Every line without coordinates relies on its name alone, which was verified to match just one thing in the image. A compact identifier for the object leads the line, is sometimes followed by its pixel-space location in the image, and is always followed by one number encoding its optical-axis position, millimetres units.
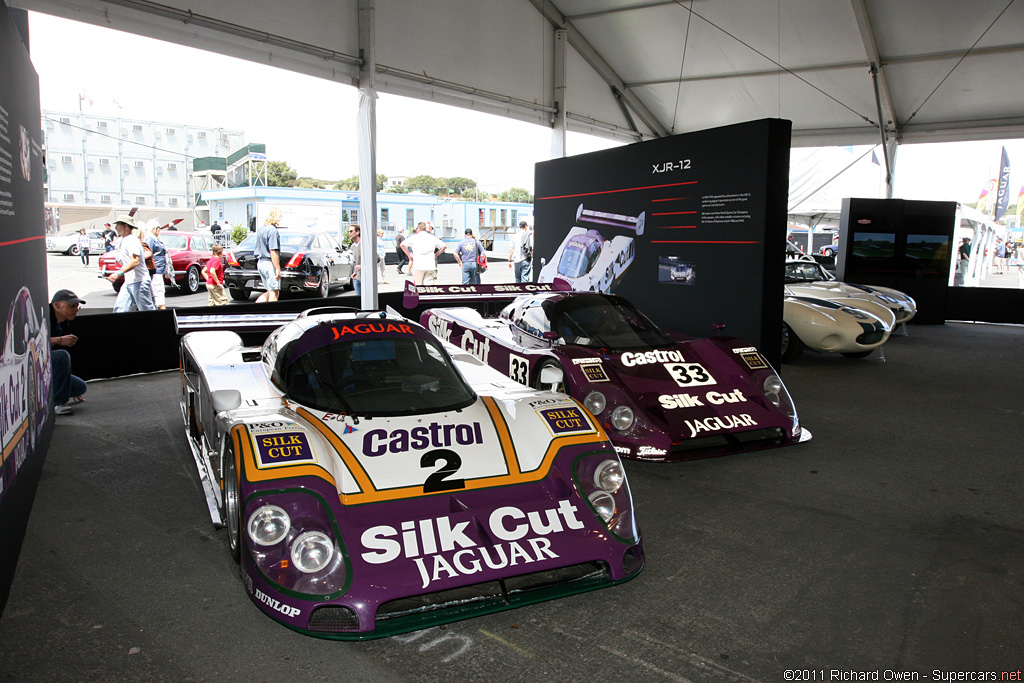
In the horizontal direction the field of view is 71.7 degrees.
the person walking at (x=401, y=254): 14368
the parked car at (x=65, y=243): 21547
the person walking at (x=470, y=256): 12945
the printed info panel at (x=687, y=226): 7172
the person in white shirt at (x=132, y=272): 8188
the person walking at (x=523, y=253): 14102
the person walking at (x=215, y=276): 10391
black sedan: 12203
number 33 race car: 4660
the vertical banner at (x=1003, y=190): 17016
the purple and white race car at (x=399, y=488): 2646
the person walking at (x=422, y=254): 11883
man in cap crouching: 5715
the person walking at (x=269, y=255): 10211
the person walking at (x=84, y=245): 19270
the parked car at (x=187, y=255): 13453
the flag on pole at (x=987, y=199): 17391
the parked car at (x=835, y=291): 9375
